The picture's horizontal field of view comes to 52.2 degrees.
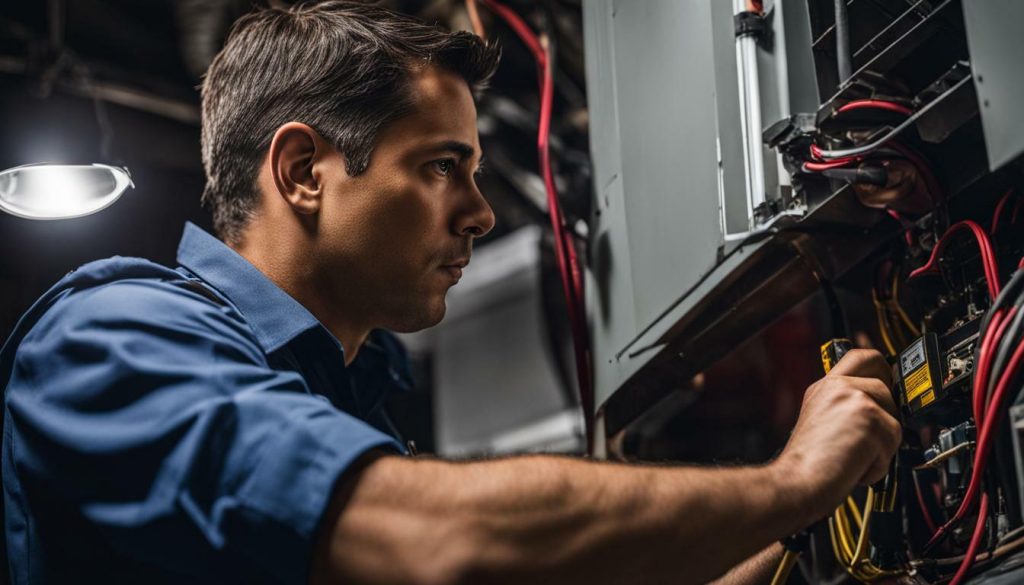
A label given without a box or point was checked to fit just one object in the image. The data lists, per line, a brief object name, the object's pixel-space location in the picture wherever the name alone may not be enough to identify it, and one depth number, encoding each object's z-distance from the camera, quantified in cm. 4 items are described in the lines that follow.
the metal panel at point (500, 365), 285
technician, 82
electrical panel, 90
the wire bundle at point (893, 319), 115
